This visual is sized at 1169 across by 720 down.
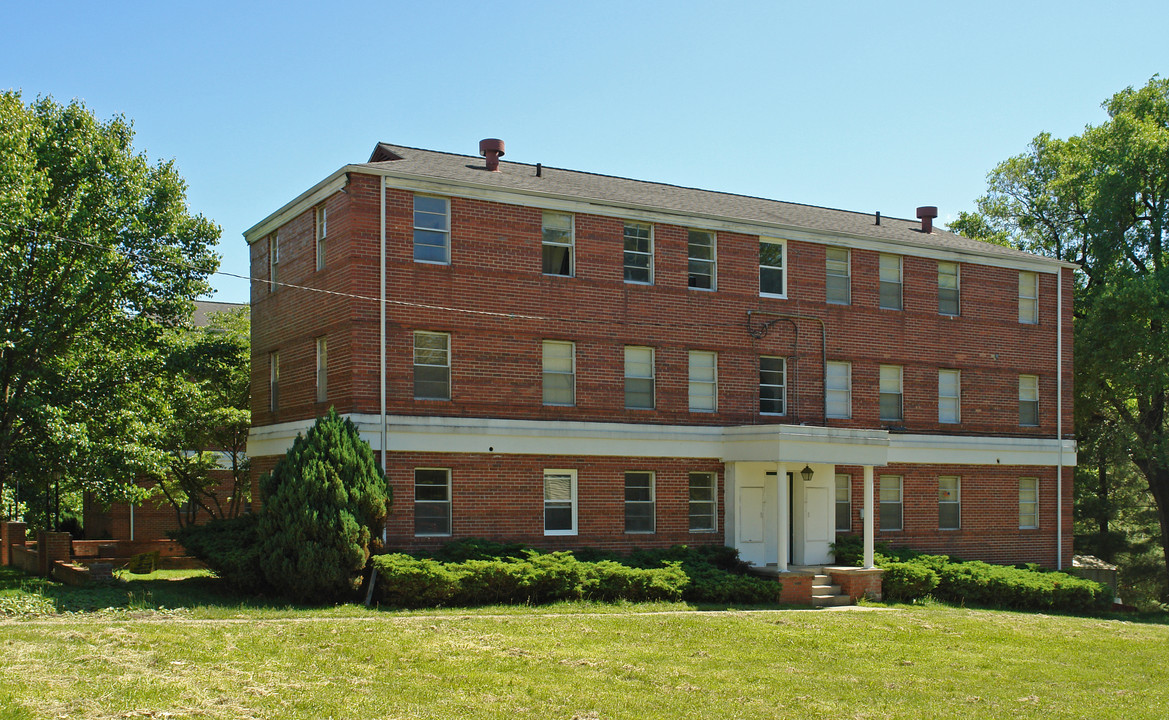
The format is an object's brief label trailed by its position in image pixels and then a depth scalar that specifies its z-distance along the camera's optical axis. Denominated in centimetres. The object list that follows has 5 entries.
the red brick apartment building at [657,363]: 2327
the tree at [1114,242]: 3428
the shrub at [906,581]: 2497
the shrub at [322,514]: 1983
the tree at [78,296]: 2300
